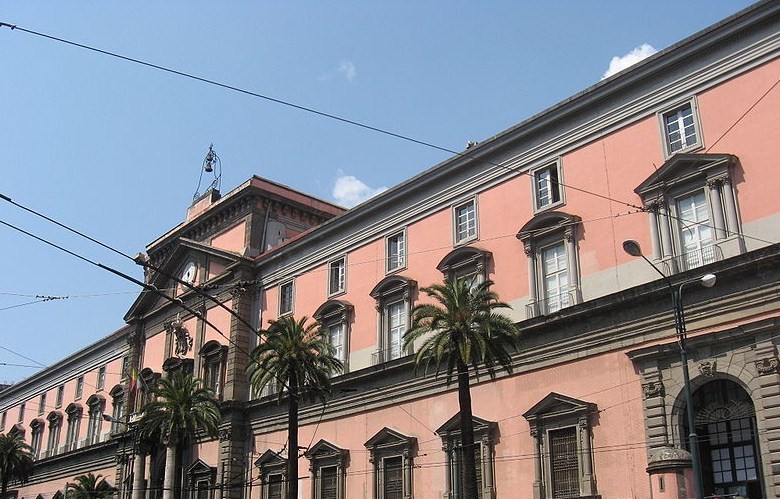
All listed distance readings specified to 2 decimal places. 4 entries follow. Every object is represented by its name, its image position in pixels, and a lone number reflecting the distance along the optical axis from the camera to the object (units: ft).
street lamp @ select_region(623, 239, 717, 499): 64.23
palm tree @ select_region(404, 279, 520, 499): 87.35
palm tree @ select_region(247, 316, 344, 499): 111.75
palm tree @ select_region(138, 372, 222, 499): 135.85
